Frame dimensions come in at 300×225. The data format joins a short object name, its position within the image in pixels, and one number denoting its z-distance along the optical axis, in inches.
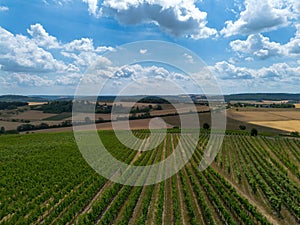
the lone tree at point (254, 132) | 1987.2
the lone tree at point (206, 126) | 2250.7
